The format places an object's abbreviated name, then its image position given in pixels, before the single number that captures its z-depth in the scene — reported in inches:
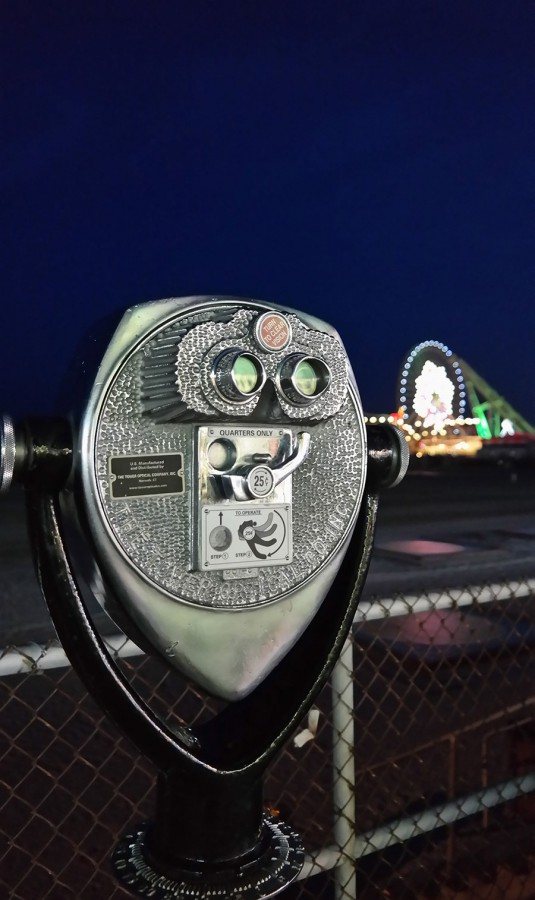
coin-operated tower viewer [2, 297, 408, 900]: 43.5
